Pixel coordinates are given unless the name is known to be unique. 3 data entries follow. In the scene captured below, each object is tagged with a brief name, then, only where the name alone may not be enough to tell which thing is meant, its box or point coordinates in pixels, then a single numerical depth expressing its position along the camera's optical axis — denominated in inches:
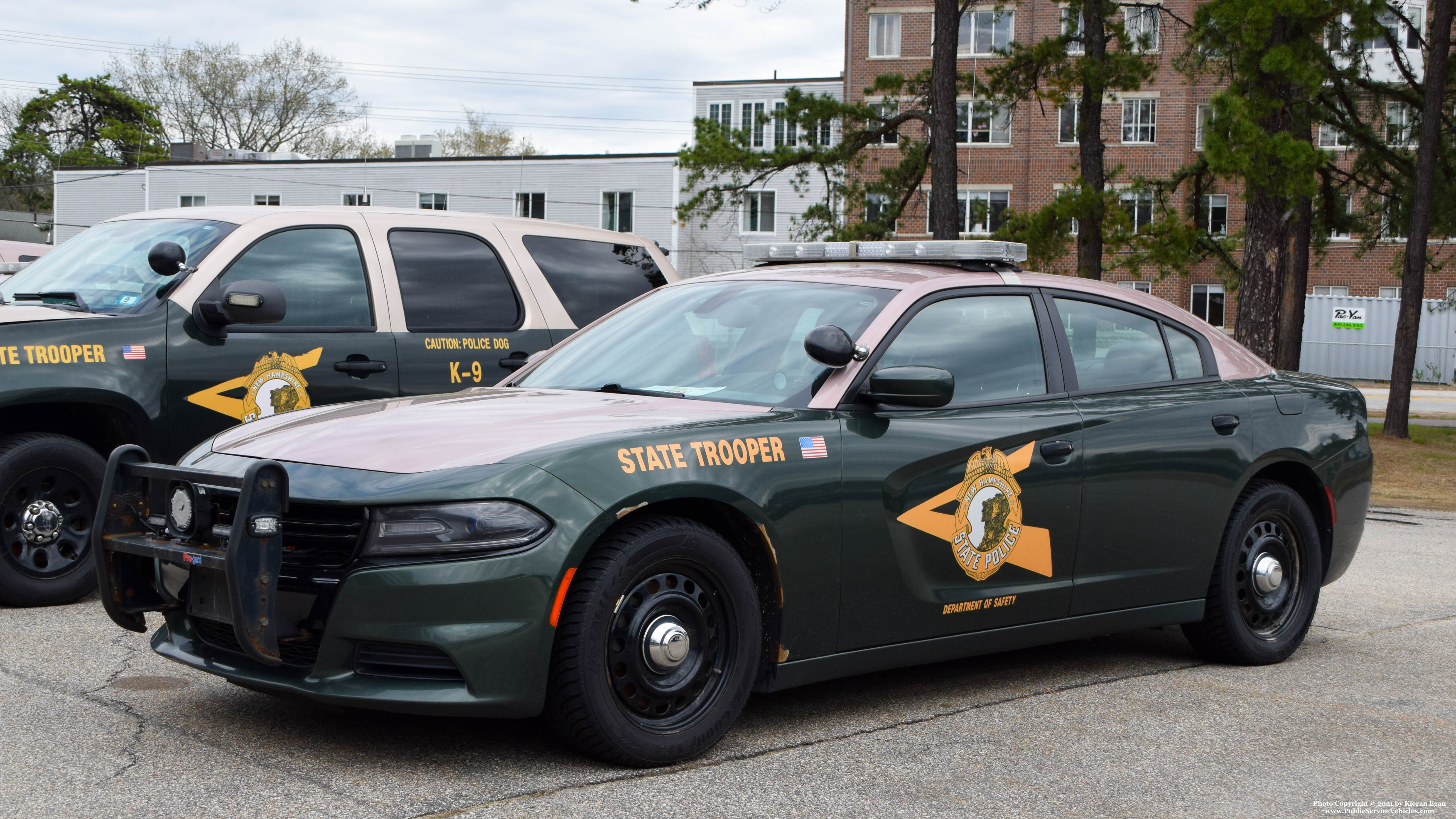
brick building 2014.0
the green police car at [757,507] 145.4
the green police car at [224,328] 240.7
